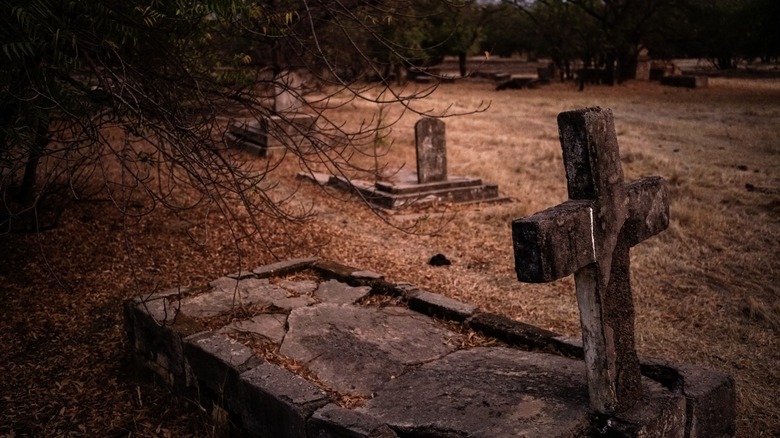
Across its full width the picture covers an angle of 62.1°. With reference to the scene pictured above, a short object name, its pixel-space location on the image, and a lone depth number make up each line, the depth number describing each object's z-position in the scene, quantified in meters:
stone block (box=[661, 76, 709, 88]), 25.12
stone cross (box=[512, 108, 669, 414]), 2.70
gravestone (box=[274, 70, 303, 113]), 14.05
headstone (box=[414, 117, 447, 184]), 10.03
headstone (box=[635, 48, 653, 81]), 28.84
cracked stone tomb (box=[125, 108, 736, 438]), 2.97
